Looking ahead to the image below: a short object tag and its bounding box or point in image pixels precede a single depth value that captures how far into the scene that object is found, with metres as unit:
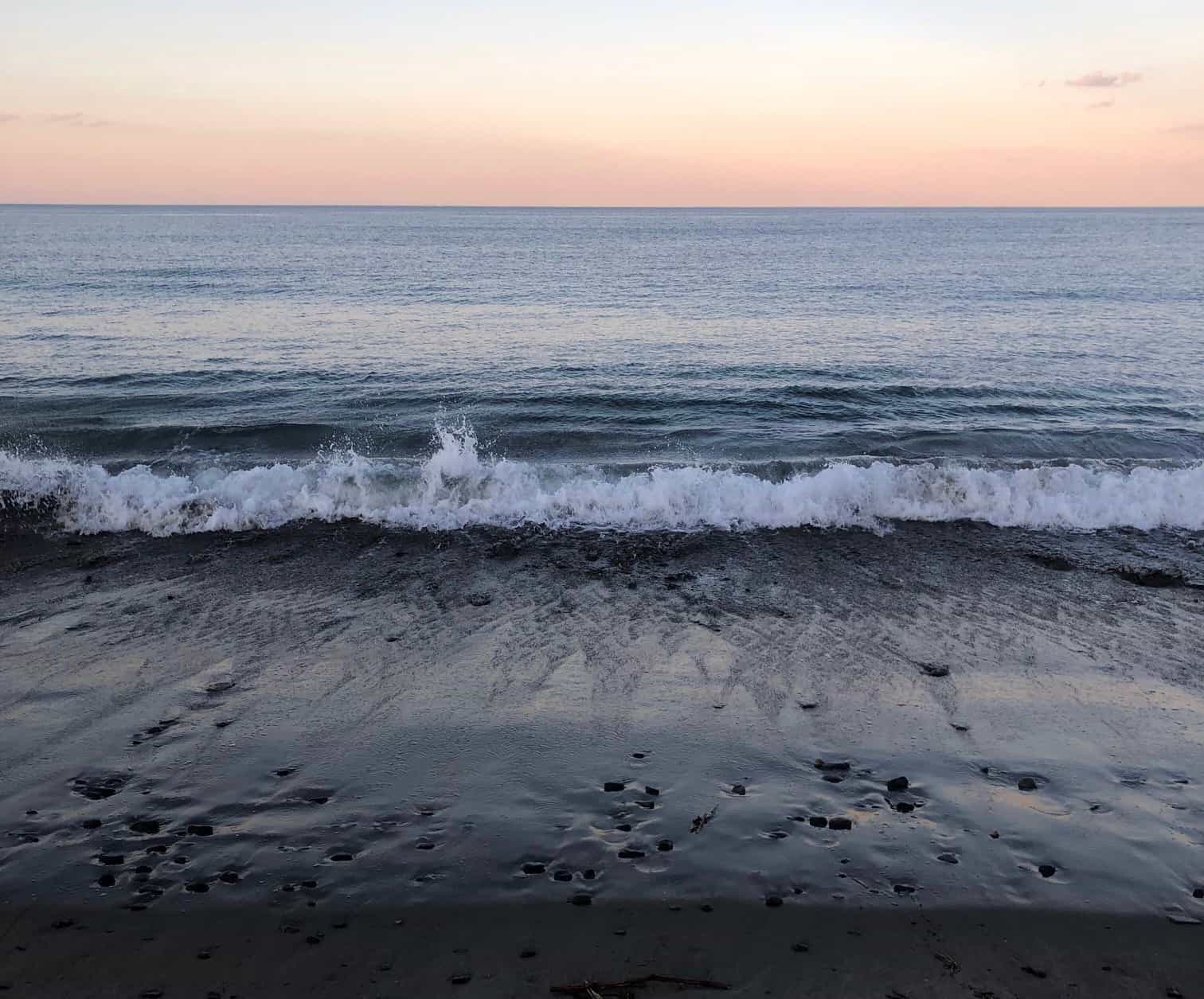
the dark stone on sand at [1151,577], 10.30
